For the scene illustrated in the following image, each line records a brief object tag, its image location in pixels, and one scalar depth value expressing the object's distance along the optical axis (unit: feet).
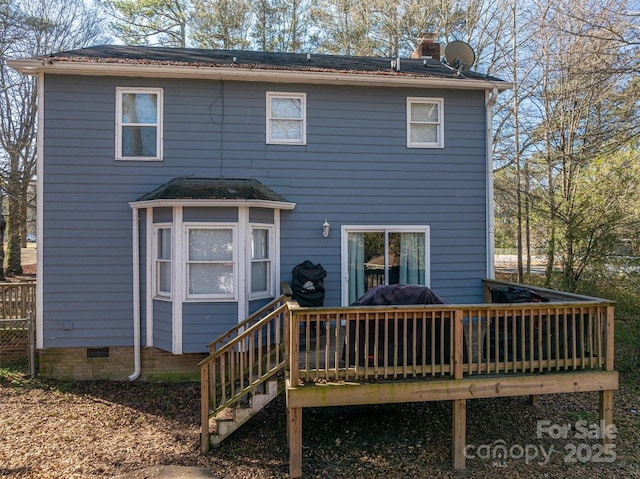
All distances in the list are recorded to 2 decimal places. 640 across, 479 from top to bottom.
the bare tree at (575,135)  29.94
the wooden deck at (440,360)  15.05
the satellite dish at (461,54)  29.25
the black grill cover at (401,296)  16.07
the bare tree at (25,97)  45.68
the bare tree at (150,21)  53.78
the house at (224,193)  21.83
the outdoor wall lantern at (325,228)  24.42
